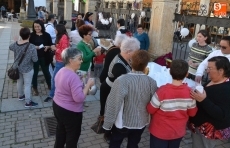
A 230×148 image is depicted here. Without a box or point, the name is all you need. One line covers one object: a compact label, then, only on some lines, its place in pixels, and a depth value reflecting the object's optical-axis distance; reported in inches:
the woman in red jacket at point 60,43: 143.8
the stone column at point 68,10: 497.4
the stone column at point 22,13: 811.7
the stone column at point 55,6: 758.5
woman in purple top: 80.1
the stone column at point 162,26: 144.4
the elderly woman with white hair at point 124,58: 88.3
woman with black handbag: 133.8
